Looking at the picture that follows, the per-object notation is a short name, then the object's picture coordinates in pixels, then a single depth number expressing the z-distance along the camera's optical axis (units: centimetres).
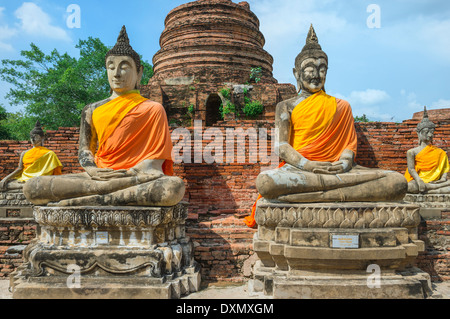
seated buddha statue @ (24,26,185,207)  363
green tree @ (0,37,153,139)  1802
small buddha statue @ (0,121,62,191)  583
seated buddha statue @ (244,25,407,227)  371
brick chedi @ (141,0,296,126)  1051
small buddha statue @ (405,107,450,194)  556
